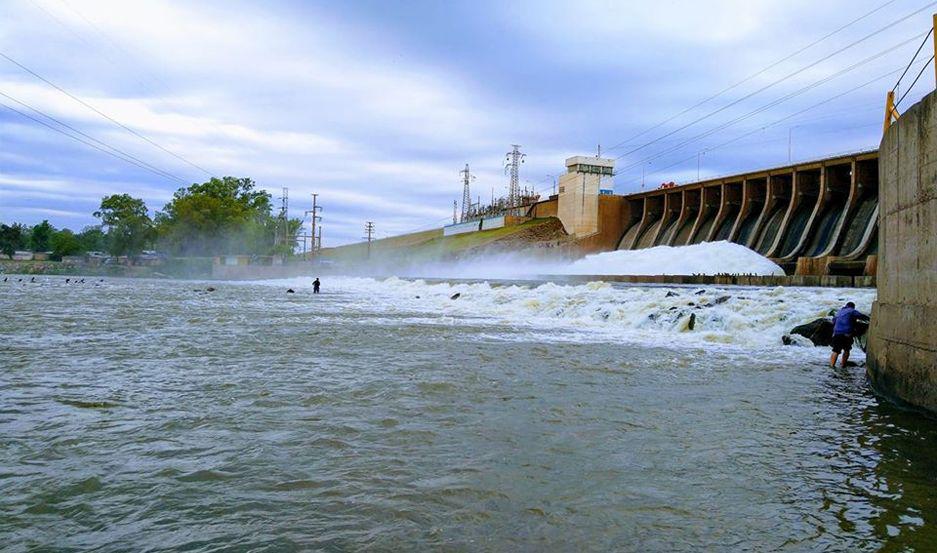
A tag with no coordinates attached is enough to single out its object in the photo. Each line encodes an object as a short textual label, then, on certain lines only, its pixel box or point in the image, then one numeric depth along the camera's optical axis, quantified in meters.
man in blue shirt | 10.33
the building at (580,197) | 58.16
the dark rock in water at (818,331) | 12.86
